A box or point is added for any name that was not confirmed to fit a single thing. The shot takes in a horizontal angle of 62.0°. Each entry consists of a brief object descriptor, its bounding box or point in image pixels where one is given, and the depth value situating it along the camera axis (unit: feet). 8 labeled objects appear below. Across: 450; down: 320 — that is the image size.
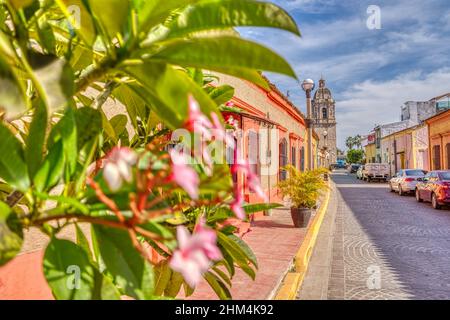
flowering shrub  2.18
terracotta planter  30.01
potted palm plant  30.22
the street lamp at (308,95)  38.44
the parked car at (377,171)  106.83
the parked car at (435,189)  43.86
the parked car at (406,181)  63.41
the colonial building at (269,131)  31.65
